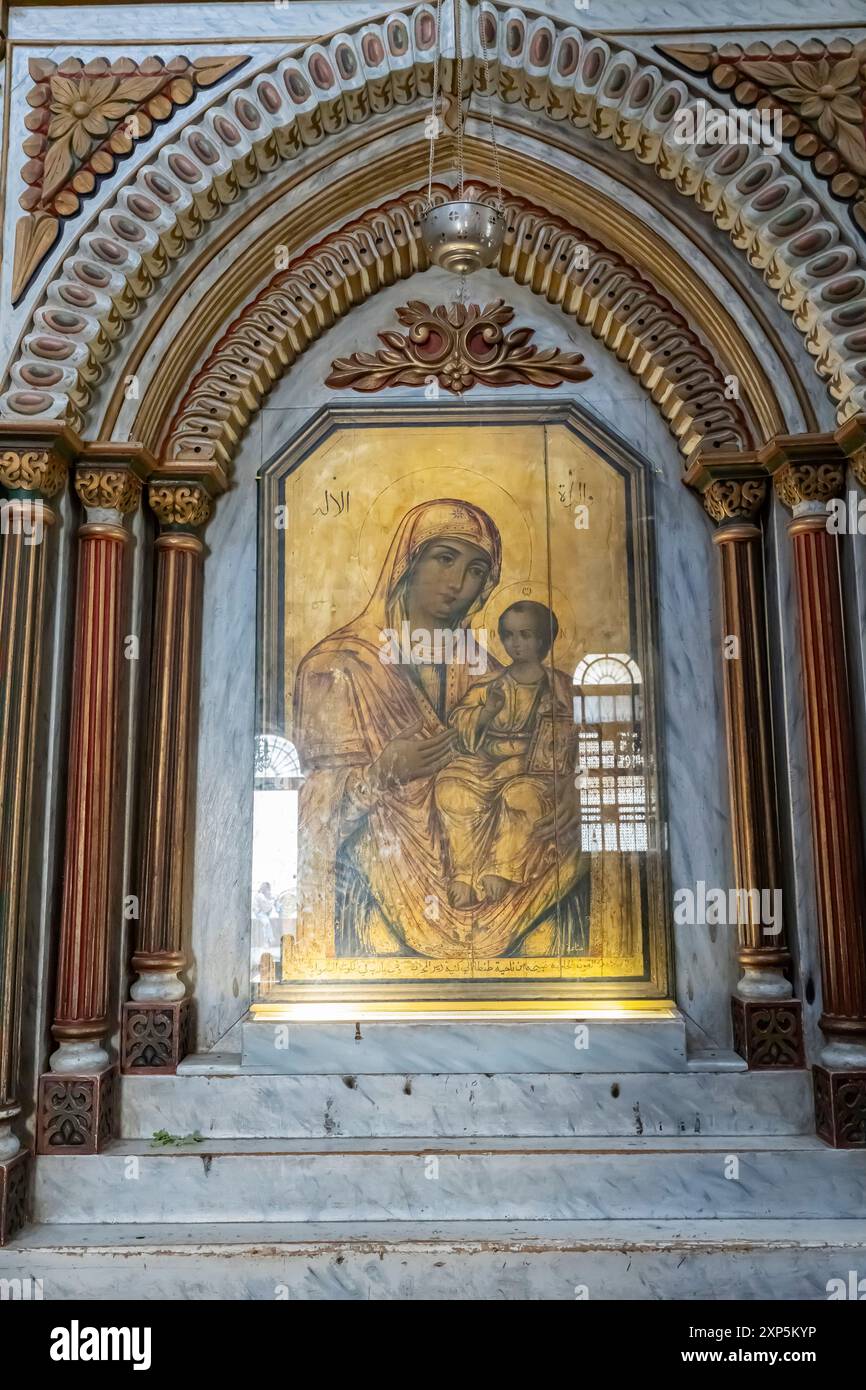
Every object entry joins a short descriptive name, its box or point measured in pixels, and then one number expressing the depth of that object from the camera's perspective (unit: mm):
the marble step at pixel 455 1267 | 4094
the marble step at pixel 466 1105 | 4660
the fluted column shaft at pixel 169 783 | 4828
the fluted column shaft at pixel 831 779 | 4516
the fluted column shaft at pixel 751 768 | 4762
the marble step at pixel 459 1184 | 4398
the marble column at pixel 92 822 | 4488
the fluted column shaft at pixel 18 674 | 4359
